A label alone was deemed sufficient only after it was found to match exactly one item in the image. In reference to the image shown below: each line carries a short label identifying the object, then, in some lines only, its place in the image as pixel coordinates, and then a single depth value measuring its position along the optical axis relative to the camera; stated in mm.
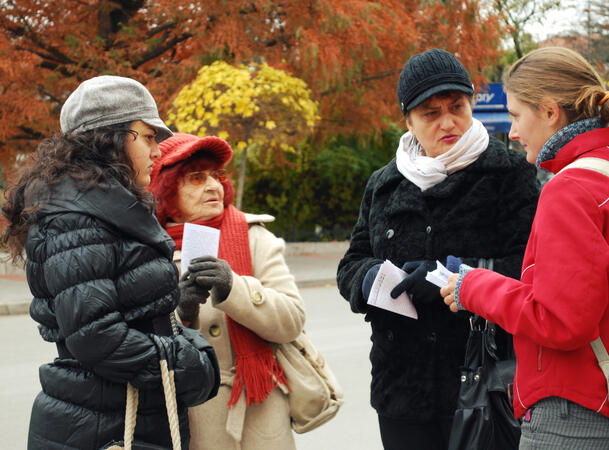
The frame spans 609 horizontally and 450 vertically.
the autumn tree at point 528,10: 19995
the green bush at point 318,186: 17156
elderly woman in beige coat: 2582
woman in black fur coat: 2557
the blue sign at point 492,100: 13617
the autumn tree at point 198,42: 11062
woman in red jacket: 1740
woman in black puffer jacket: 1902
